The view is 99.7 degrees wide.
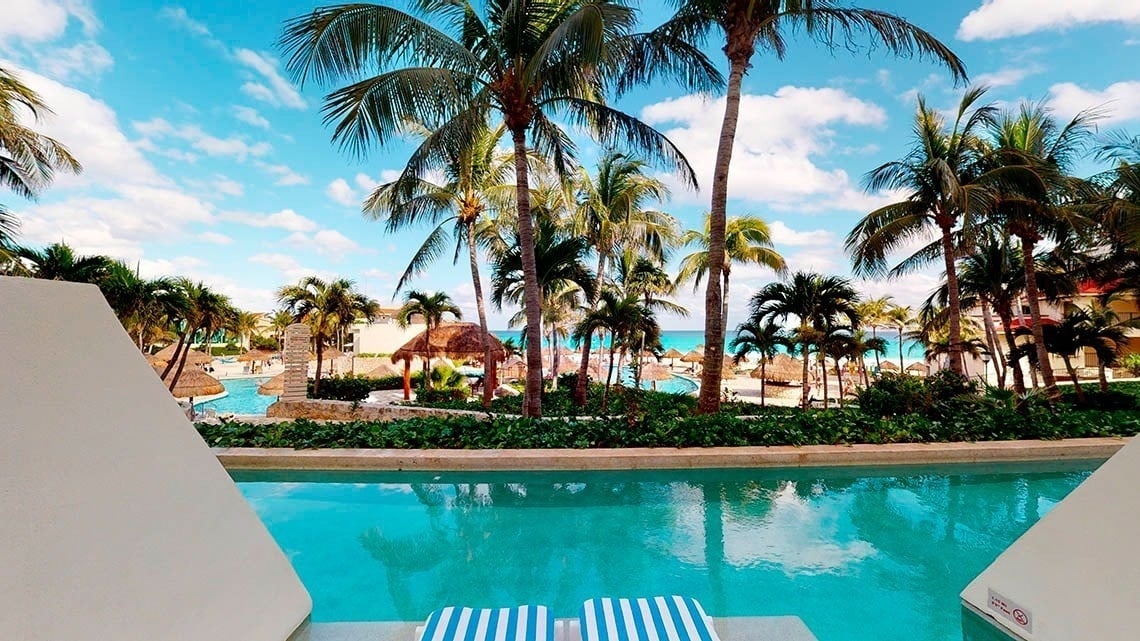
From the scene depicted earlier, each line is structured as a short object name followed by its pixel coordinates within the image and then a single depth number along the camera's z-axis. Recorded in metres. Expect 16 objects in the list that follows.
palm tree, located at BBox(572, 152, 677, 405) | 16.22
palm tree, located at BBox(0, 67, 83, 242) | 10.85
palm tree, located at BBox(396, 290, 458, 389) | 17.05
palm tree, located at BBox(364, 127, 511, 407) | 13.84
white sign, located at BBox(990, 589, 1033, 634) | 2.66
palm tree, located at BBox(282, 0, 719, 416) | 6.71
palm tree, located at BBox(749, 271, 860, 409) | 12.25
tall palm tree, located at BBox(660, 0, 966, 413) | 8.08
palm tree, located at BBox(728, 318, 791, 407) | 13.27
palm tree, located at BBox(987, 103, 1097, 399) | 10.50
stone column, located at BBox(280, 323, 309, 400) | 12.22
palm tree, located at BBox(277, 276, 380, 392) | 17.45
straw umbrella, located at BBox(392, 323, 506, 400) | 16.64
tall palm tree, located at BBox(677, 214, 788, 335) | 18.98
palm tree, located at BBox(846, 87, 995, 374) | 11.33
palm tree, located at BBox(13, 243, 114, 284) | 10.66
